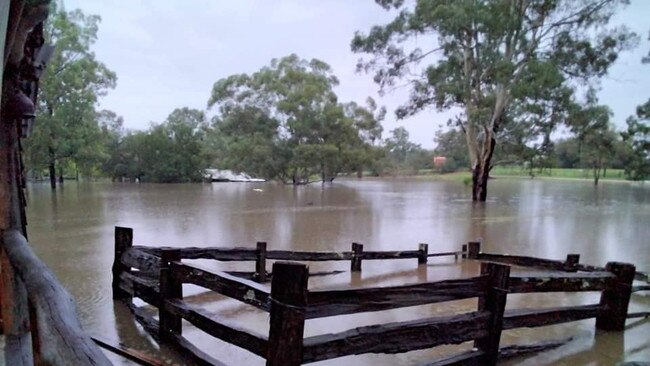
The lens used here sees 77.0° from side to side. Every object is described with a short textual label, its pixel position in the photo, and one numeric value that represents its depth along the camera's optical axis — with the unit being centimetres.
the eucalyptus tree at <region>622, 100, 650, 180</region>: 2642
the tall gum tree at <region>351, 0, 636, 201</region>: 1962
